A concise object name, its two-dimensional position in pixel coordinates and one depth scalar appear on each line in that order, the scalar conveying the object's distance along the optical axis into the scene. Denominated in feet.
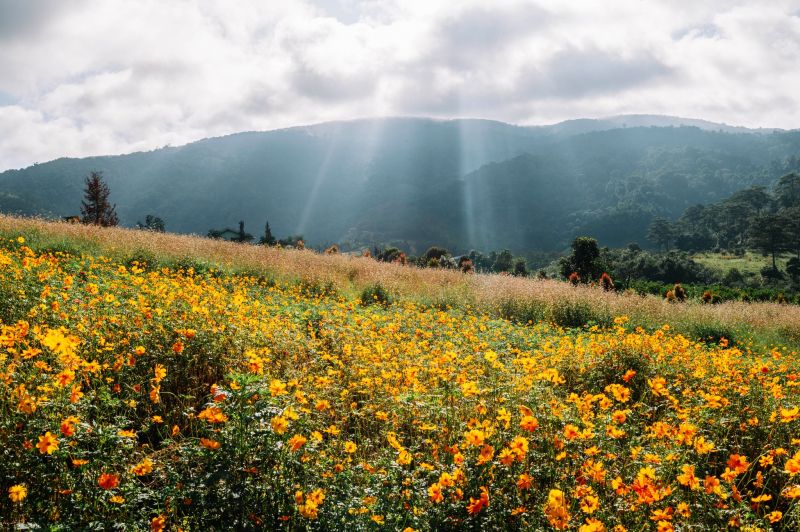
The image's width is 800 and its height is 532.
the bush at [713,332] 36.67
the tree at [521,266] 177.27
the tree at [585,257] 106.32
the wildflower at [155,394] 9.14
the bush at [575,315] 35.96
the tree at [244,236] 106.85
